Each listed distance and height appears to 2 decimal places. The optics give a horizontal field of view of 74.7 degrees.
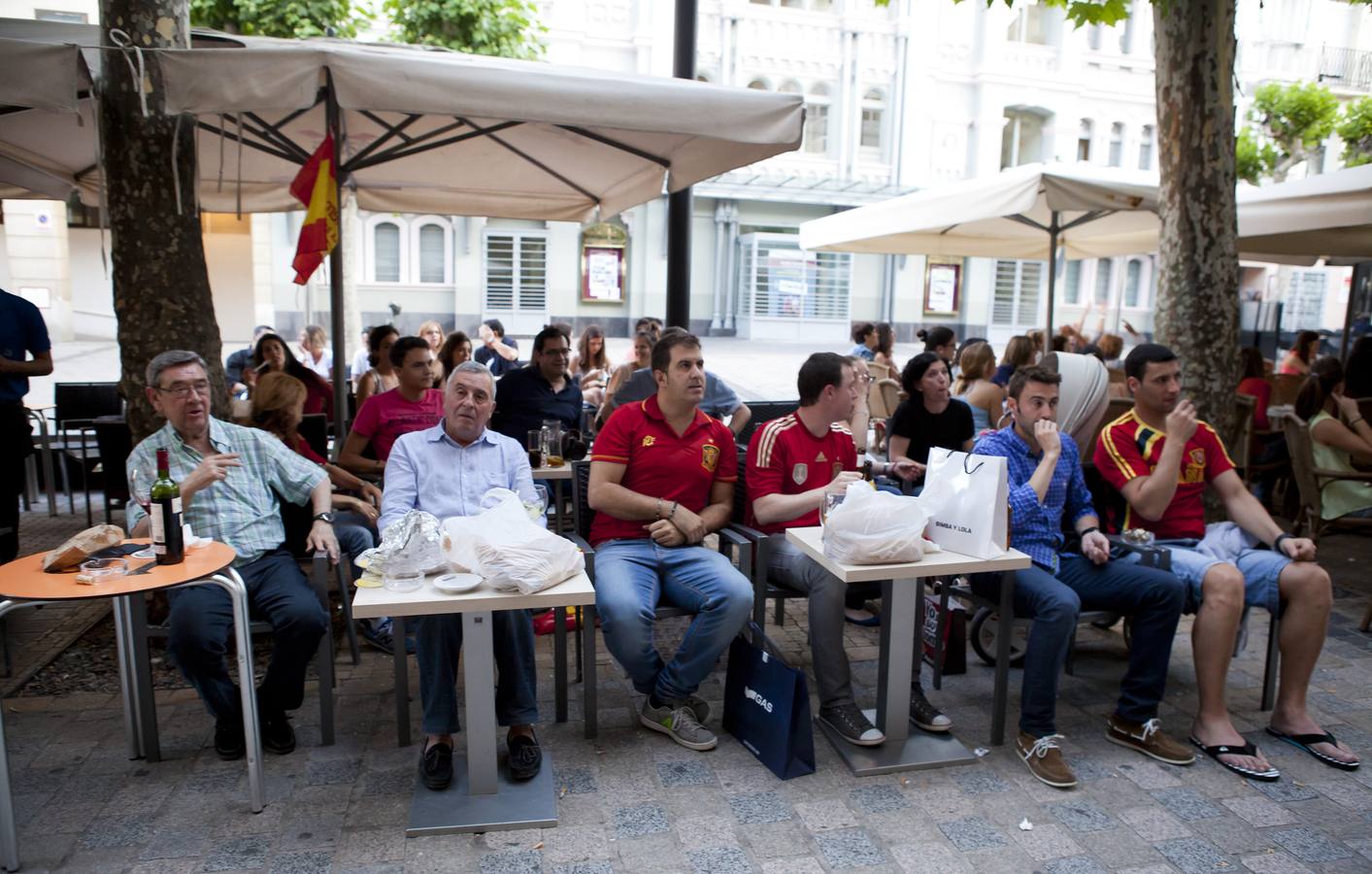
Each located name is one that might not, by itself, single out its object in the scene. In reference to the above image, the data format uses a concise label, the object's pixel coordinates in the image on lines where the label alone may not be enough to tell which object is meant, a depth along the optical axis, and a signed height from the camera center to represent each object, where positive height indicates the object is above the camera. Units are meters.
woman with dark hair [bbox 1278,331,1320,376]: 9.86 -0.23
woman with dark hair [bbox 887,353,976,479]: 4.69 -0.51
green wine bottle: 2.62 -0.63
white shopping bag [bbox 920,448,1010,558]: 3.01 -0.61
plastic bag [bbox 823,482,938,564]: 2.89 -0.66
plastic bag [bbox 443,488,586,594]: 2.60 -0.70
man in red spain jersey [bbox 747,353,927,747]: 3.28 -0.68
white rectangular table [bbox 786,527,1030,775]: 2.97 -1.19
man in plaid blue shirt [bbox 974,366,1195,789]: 3.18 -0.95
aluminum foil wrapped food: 2.68 -0.71
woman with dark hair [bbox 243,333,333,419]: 5.79 -0.41
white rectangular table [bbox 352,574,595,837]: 2.57 -1.39
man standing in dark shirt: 4.53 -0.43
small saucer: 2.59 -0.79
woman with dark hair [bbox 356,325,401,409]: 6.32 -0.40
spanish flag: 4.05 +0.43
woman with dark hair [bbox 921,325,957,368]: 7.09 -0.14
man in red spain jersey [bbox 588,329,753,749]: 3.25 -0.85
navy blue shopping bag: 3.02 -1.35
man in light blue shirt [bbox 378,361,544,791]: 2.95 -0.73
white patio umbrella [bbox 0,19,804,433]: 3.27 +0.90
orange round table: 2.38 -0.77
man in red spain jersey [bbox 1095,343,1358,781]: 3.29 -0.86
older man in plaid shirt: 2.98 -0.82
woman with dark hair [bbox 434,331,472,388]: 6.73 -0.31
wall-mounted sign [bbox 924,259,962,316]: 24.33 +0.99
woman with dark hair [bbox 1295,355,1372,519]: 4.88 -0.57
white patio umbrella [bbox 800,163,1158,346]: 5.59 +0.85
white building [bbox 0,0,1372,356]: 21.42 +4.23
